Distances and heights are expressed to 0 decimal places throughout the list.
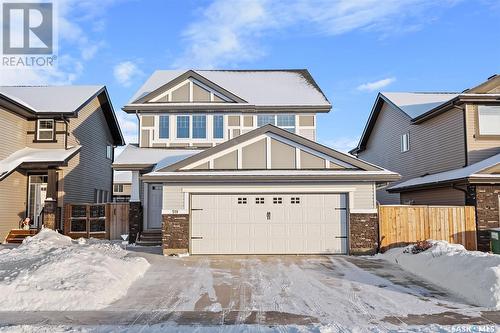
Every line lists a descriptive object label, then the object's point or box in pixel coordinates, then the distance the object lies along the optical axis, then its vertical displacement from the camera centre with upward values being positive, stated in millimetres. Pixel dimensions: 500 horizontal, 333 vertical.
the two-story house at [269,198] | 14453 -14
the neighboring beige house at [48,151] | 18297 +2328
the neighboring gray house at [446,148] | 14805 +2275
